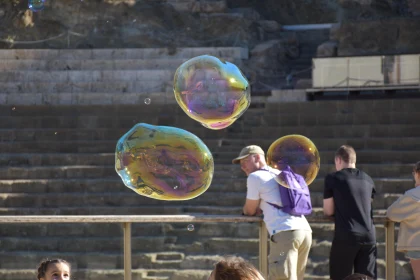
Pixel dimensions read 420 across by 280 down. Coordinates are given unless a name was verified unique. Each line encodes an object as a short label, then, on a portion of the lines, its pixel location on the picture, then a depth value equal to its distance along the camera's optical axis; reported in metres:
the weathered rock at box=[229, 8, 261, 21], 40.78
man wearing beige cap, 12.47
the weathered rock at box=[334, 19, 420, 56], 37.14
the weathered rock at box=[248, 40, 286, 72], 36.89
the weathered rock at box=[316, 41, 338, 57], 36.46
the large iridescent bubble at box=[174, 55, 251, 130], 14.01
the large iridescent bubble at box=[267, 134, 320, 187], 13.73
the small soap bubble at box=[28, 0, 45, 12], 23.96
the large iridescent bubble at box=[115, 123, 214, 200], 13.43
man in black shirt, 12.79
